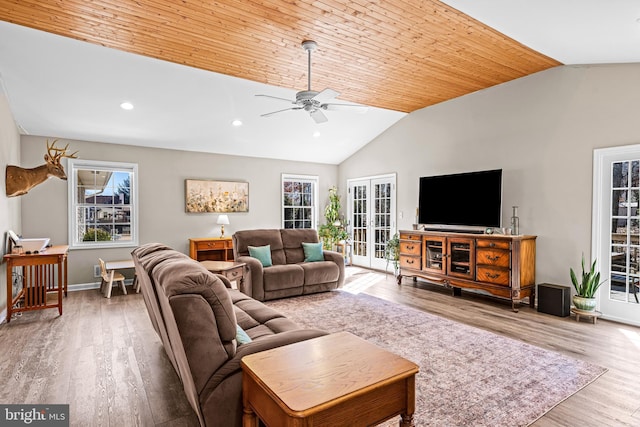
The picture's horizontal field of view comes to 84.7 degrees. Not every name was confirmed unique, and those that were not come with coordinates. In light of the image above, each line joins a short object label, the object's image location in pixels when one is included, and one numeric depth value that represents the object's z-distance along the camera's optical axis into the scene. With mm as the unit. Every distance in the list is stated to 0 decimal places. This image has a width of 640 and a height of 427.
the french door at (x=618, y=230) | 4020
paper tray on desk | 4305
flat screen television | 5059
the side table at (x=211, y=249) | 6570
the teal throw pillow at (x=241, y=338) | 2031
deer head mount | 4371
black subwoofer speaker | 4305
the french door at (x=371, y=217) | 7266
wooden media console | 4617
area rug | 2322
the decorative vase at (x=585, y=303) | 4113
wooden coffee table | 1320
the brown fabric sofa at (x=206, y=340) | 1697
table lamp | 6859
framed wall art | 6812
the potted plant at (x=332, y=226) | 8148
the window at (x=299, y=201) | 8117
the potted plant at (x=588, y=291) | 4121
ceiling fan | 3554
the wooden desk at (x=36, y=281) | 4027
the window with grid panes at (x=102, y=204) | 5871
